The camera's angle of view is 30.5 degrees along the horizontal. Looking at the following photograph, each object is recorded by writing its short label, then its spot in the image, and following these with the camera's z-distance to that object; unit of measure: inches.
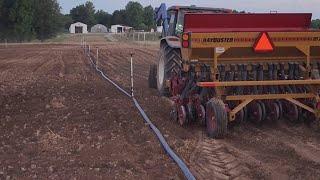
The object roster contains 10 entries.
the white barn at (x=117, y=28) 5331.7
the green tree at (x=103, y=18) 6164.9
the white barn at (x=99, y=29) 5787.4
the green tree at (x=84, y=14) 6131.9
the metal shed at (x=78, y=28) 5684.1
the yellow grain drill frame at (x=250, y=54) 365.1
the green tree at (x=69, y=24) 5771.7
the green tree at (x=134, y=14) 5108.3
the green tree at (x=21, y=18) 3078.2
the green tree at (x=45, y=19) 3248.0
